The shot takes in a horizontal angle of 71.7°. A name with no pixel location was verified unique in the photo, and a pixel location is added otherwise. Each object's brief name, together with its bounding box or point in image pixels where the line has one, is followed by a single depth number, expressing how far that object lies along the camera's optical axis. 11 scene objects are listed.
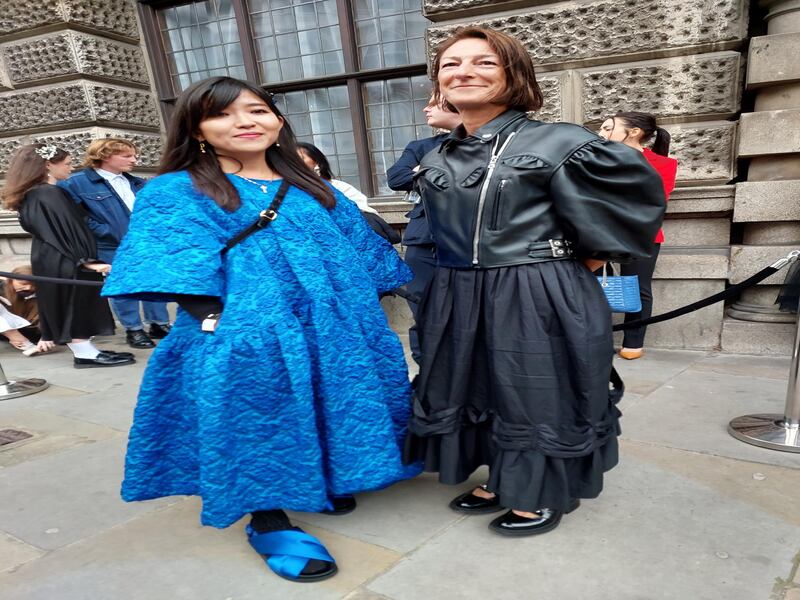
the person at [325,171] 3.59
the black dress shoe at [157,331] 5.36
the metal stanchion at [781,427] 2.49
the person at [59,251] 4.23
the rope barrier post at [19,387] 3.97
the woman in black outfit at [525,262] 1.65
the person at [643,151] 3.49
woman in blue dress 1.68
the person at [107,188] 4.52
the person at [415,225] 3.37
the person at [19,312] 4.94
